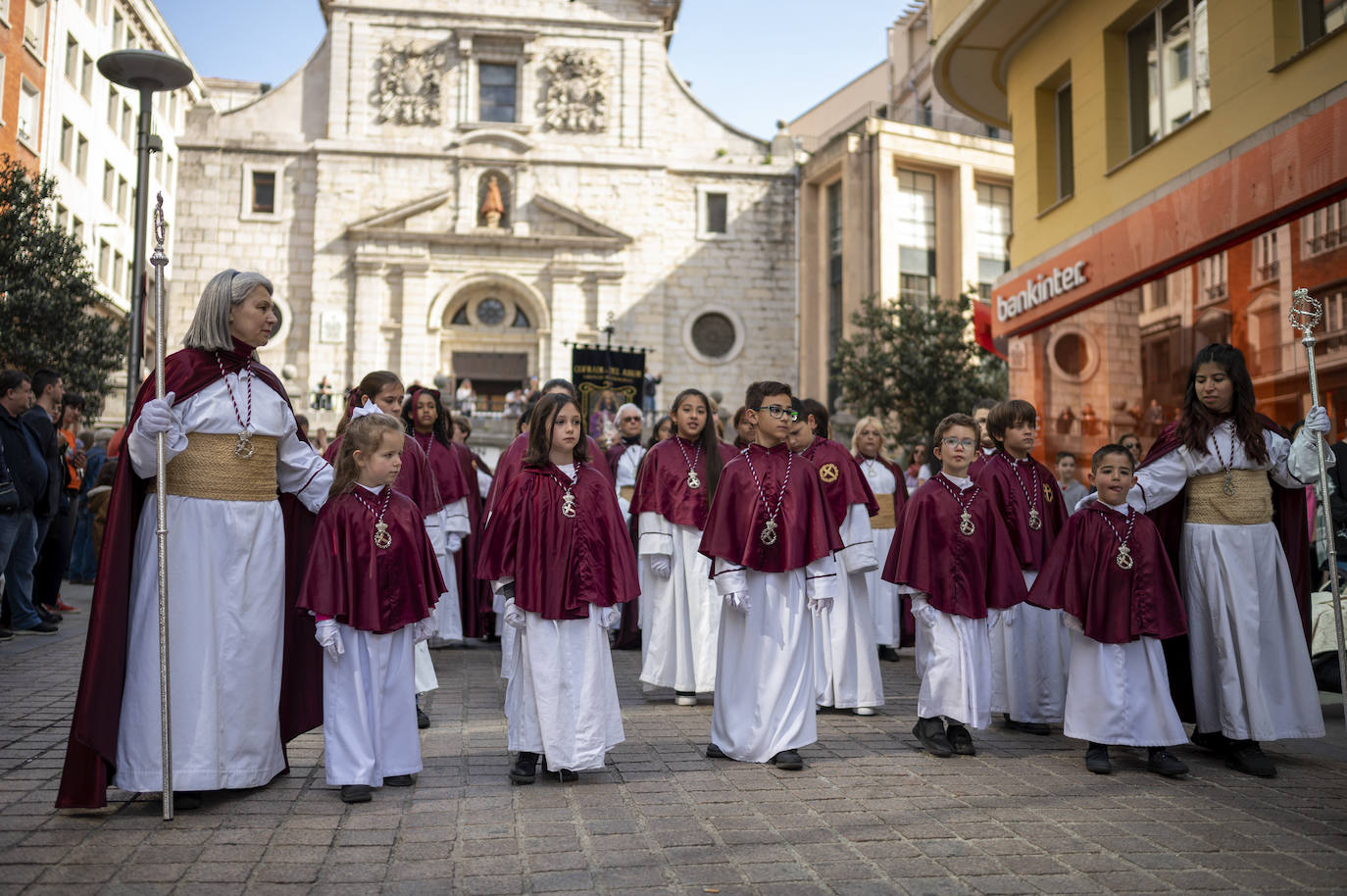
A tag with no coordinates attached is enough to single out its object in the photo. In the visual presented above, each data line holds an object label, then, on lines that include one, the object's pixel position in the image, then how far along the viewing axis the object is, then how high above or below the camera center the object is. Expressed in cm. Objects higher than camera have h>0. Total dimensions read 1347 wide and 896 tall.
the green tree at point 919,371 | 2467 +339
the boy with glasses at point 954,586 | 612 -32
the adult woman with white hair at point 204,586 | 475 -26
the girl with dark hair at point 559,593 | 537 -32
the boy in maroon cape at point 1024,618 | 704 -56
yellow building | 1038 +365
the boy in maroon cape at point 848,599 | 751 -49
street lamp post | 1109 +438
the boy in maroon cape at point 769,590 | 577 -32
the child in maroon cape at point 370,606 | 502 -36
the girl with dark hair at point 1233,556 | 593 -15
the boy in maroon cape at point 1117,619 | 574 -47
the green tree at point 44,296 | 1795 +367
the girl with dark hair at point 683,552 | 784 -18
